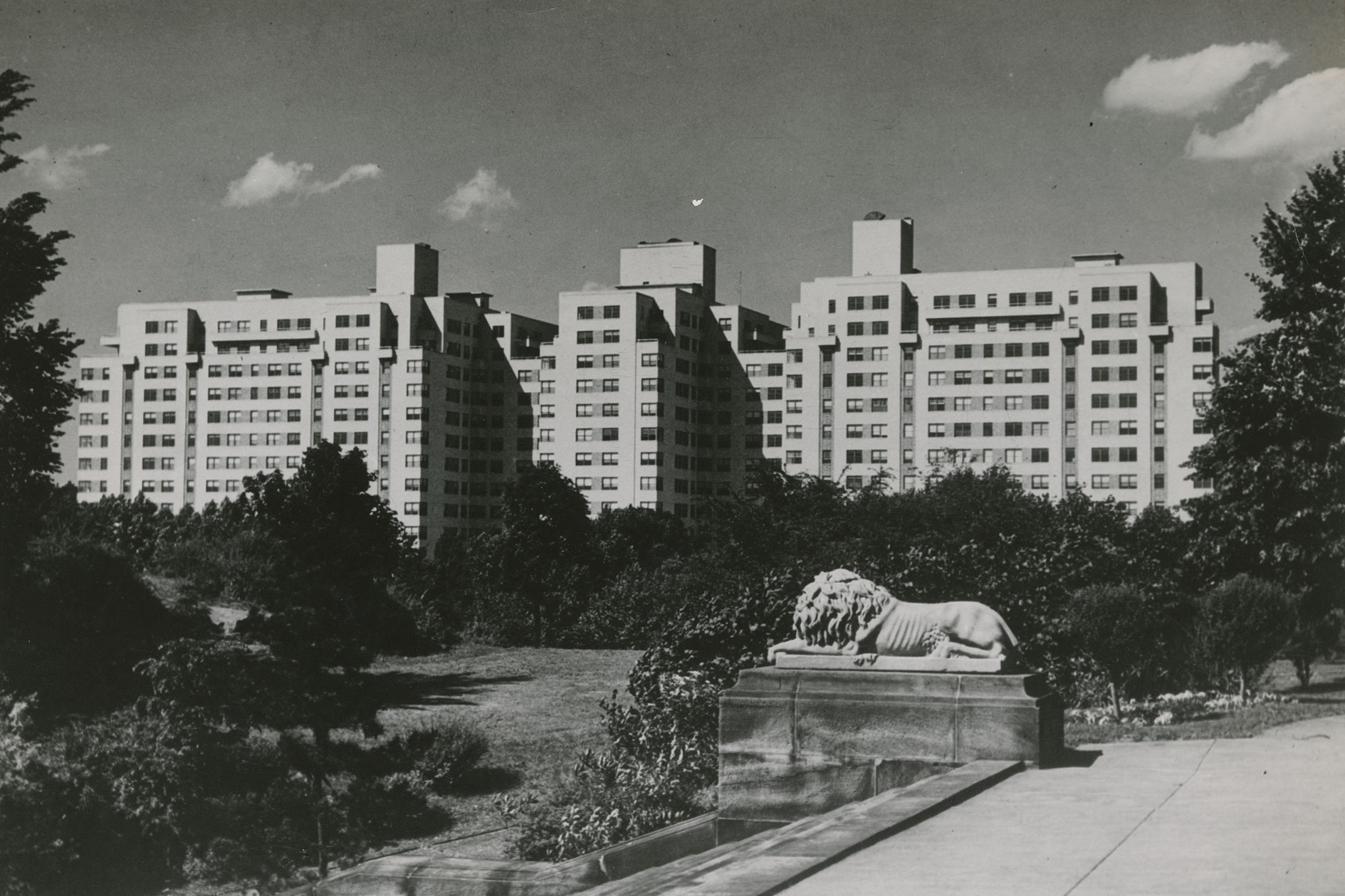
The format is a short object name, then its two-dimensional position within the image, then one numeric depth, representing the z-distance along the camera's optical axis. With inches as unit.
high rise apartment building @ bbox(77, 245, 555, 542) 5034.5
